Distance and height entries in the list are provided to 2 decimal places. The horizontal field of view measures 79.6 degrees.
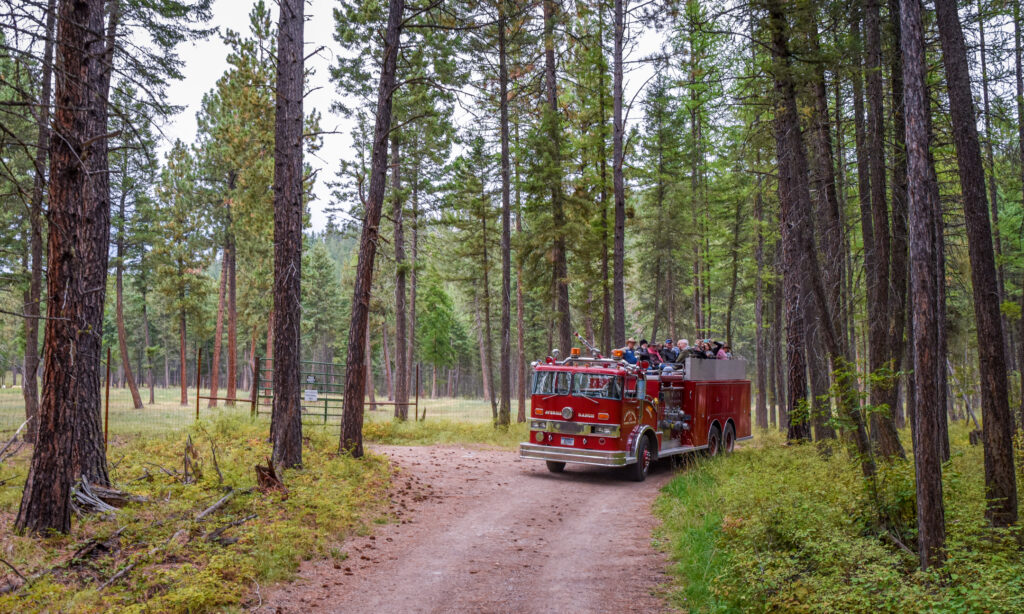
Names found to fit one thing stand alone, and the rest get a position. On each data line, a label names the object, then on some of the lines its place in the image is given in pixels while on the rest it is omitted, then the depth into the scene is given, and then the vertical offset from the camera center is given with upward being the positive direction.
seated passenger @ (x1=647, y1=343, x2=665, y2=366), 17.06 -0.01
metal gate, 19.32 -0.92
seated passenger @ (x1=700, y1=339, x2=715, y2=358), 17.89 +0.20
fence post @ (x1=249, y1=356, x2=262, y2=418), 18.33 -0.62
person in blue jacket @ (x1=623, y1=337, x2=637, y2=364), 15.68 +0.03
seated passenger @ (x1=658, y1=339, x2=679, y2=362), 17.56 +0.06
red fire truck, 14.09 -1.35
